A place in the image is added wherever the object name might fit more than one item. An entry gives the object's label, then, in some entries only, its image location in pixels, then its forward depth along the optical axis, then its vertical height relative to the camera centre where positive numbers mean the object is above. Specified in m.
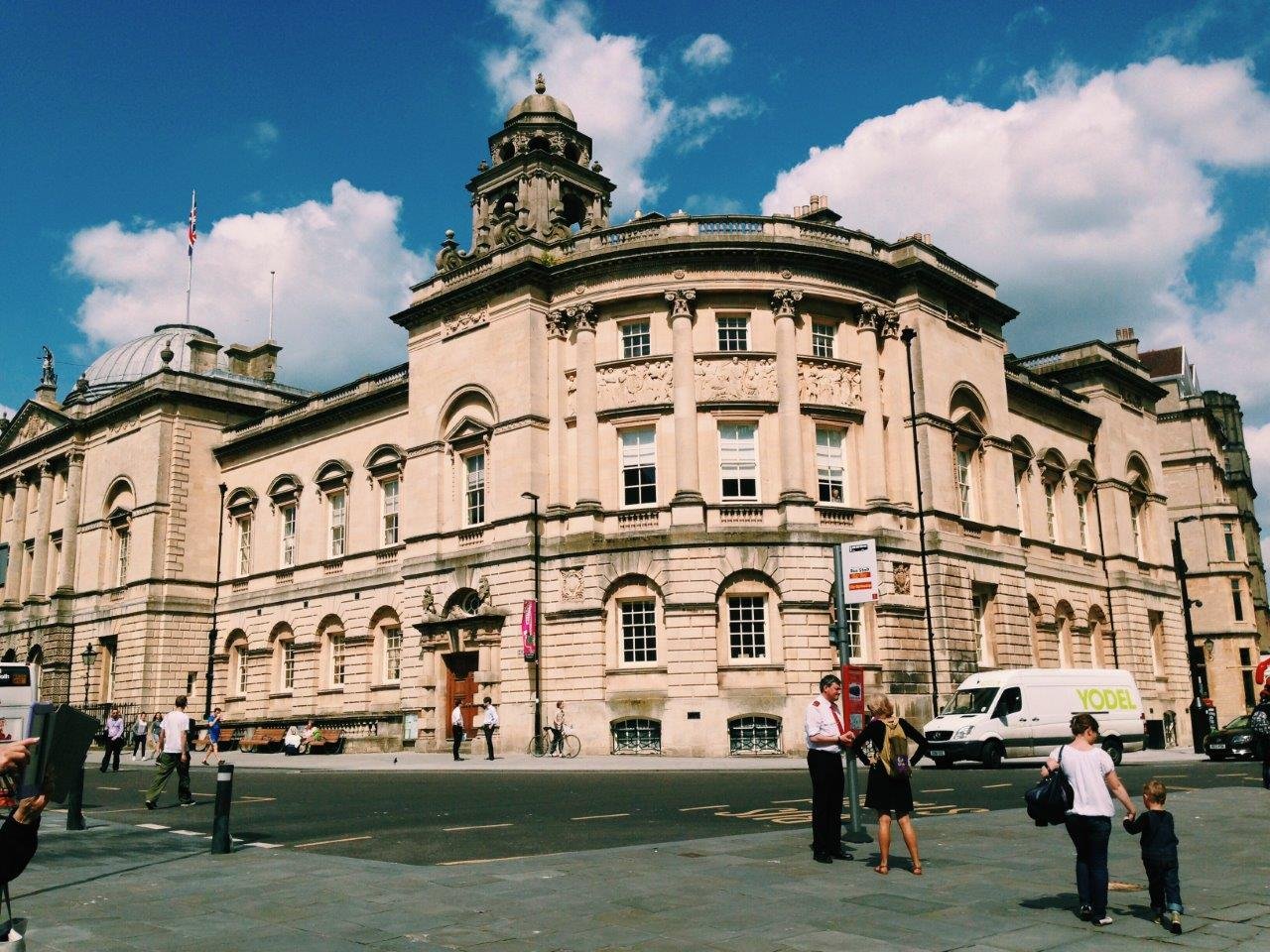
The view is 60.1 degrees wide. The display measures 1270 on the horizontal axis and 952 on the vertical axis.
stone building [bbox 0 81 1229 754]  34.38 +7.52
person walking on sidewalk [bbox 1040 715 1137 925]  8.59 -0.94
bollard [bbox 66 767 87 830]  15.25 -1.30
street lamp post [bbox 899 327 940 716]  35.94 +5.72
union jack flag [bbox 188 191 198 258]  58.91 +26.20
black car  31.98 -1.51
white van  29.52 -0.47
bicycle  33.75 -1.09
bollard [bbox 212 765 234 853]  12.98 -1.17
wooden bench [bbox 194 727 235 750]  47.70 -0.94
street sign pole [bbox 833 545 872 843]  13.09 +0.17
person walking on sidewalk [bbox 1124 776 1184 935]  8.45 -1.21
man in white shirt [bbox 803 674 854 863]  11.62 -0.67
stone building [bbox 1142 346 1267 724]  66.19 +8.33
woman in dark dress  10.75 -0.75
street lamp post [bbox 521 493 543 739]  34.94 +2.80
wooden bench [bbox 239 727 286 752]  44.75 -0.93
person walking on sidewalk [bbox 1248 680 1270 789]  19.85 -0.63
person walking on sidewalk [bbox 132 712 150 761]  43.34 -0.62
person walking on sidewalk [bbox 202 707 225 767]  30.21 -0.61
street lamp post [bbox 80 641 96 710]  52.97 +2.81
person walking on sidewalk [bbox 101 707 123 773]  32.66 -0.51
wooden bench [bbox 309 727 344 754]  40.25 -1.08
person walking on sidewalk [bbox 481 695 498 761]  32.94 -0.43
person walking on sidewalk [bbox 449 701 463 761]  33.44 -0.47
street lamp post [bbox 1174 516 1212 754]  38.78 -0.39
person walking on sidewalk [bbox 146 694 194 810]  19.08 -0.64
